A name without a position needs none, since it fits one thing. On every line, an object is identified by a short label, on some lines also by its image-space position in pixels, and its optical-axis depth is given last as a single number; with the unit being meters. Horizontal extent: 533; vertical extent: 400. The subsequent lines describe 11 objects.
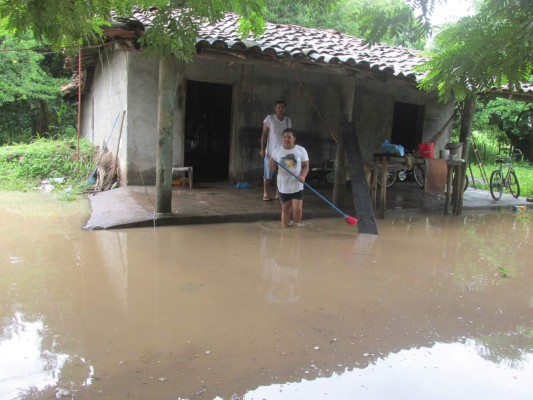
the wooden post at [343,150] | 7.87
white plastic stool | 8.80
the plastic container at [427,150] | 8.29
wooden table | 7.46
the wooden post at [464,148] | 8.43
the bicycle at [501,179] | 10.35
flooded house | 7.25
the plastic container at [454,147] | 8.44
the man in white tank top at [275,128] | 7.68
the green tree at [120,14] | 1.90
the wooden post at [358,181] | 6.74
